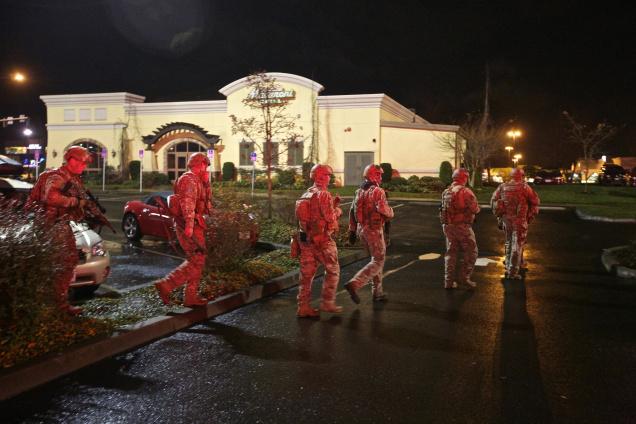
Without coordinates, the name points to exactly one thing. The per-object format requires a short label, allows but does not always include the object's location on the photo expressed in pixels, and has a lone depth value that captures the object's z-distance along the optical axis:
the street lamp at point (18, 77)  32.00
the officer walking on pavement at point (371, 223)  7.20
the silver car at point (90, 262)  7.16
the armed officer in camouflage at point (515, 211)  8.95
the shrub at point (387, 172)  32.00
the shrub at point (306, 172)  32.89
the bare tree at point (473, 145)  33.50
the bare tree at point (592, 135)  33.69
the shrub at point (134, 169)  36.69
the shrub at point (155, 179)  34.94
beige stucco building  33.78
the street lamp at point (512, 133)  43.46
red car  12.83
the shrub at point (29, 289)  4.58
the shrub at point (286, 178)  32.81
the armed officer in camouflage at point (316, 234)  6.53
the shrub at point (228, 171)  35.09
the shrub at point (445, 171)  32.24
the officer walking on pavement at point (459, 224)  8.07
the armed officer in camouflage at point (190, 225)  6.36
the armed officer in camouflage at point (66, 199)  5.62
